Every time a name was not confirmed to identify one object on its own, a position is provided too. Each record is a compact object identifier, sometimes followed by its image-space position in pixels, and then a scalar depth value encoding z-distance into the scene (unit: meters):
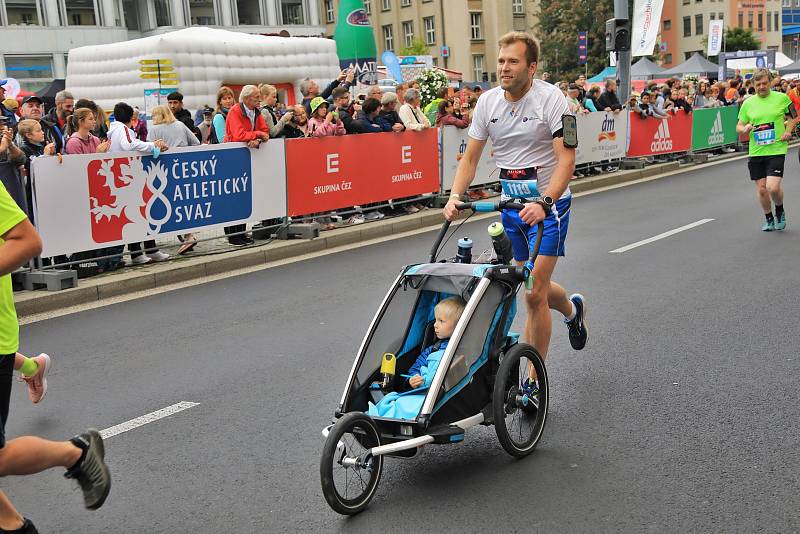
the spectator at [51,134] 11.48
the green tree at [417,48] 69.06
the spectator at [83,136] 10.37
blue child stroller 4.14
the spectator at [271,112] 12.70
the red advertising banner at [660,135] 21.22
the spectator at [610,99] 20.12
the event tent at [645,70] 49.66
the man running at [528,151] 5.18
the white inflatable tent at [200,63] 23.66
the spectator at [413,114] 14.66
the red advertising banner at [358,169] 12.66
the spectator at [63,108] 12.77
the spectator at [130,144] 10.51
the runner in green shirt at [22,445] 3.46
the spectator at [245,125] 11.87
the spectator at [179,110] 12.93
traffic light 20.98
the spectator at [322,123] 12.92
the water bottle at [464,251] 4.90
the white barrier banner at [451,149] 15.42
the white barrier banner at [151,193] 9.66
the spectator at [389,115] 14.12
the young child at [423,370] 4.35
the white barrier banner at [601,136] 19.17
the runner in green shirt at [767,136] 11.38
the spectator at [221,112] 13.00
